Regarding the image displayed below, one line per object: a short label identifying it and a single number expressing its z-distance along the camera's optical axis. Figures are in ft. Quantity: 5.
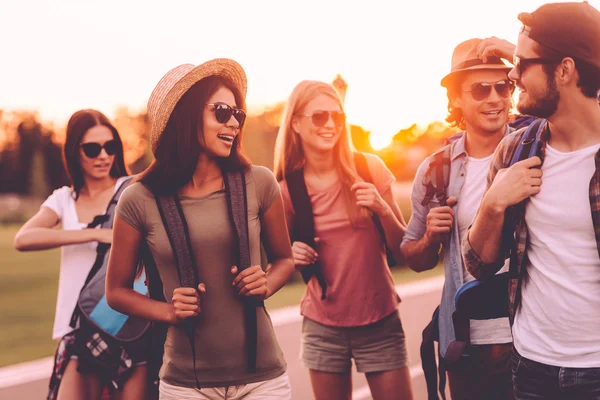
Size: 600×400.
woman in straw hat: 11.02
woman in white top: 14.51
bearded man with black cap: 9.47
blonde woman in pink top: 15.11
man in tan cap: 12.84
